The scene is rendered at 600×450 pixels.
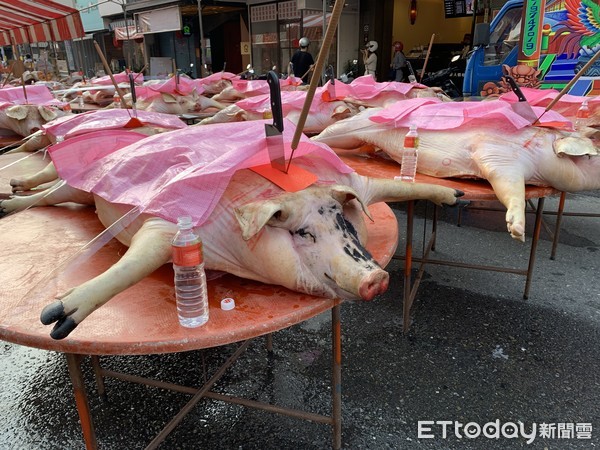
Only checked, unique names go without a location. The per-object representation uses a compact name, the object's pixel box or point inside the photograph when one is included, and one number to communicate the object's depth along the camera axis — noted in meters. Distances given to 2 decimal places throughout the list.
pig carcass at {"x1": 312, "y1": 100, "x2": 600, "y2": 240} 2.53
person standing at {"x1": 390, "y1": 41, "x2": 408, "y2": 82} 11.59
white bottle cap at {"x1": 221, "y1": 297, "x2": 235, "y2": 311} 1.39
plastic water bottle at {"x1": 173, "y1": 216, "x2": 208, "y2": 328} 1.28
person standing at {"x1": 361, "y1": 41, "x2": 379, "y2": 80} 11.74
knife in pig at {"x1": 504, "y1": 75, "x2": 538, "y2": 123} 2.80
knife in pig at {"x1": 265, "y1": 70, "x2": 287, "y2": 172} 1.47
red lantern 14.04
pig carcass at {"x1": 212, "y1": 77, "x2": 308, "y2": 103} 6.57
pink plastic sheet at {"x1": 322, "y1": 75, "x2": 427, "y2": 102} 4.61
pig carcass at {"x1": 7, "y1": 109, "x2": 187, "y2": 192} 2.37
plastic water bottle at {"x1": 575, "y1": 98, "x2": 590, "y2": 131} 3.65
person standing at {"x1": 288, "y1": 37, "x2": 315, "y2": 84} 9.84
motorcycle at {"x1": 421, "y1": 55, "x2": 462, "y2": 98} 9.91
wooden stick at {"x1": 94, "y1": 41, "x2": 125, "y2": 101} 2.63
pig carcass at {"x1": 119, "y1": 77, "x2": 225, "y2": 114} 5.93
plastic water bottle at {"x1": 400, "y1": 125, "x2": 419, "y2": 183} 2.63
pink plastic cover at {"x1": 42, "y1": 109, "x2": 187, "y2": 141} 2.82
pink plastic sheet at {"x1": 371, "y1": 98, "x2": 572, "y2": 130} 2.76
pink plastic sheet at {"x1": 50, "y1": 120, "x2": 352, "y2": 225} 1.54
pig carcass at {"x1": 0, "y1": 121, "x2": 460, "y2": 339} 1.33
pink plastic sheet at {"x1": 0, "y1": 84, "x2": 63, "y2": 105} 5.34
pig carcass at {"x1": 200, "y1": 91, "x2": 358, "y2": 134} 4.30
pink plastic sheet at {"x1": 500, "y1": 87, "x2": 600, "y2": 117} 3.75
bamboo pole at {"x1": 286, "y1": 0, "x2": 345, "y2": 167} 1.10
